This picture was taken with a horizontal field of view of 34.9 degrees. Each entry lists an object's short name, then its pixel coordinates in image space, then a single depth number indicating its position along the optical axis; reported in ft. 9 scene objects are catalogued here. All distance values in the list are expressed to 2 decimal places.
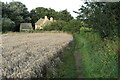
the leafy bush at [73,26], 154.85
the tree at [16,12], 157.75
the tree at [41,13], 231.29
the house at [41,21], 220.79
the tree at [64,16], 217.02
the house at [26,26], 177.89
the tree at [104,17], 35.69
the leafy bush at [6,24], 141.79
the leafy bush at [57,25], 175.15
